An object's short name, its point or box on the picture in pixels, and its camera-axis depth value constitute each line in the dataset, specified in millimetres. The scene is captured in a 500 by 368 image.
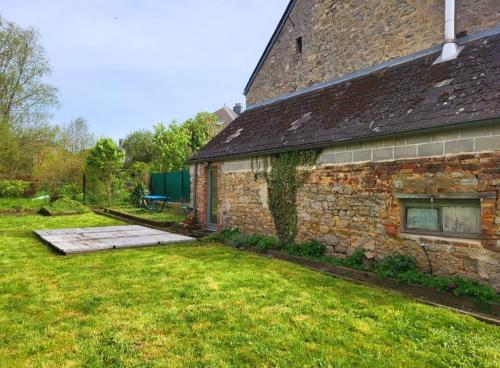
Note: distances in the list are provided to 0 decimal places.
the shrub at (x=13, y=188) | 19828
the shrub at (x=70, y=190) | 20781
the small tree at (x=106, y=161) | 19891
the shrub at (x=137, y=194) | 20250
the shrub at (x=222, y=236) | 9828
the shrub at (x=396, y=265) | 5746
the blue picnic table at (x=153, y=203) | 17073
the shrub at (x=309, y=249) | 7408
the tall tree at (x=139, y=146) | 44000
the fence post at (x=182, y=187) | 18253
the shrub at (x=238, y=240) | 8987
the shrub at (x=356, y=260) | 6516
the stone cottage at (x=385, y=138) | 5246
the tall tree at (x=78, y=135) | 29298
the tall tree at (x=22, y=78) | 21953
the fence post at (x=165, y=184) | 20159
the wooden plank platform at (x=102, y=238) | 8633
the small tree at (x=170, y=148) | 31953
